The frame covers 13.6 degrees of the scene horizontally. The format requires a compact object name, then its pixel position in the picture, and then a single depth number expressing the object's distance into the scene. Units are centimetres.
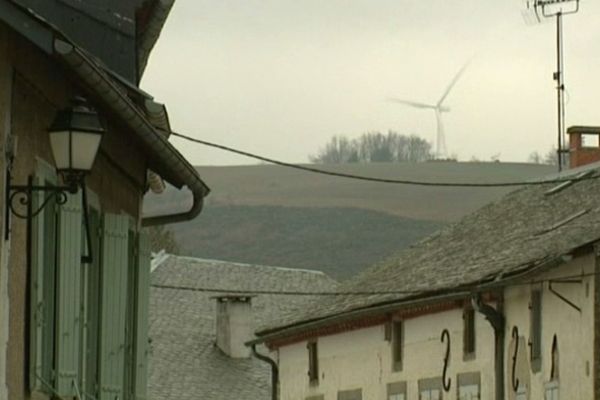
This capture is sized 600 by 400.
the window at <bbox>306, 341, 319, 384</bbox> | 5066
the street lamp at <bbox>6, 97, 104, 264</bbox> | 1653
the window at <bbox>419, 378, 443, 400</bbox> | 4434
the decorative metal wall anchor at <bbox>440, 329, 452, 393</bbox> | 4381
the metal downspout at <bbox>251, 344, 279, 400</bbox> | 5262
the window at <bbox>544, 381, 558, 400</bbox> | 3775
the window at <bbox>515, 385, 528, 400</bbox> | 3934
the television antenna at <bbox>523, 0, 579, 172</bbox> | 4925
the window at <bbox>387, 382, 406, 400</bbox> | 4603
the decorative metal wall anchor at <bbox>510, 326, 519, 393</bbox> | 3994
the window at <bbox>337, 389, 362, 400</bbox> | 4831
